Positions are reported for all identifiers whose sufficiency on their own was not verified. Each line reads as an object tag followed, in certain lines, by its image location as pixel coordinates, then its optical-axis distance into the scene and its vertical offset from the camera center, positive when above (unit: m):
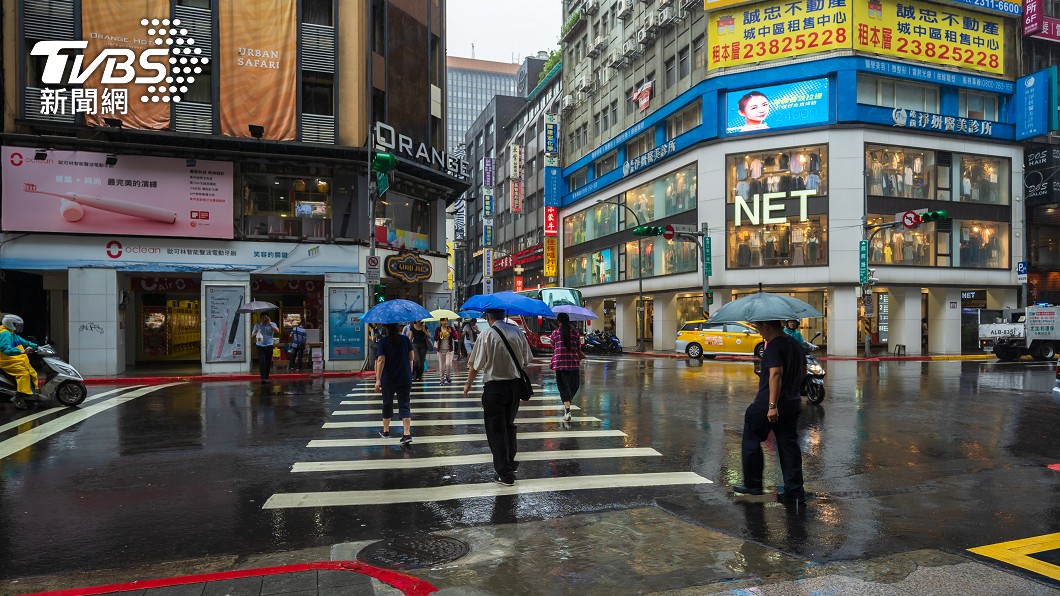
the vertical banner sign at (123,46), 20.67 +8.76
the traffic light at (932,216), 23.47 +3.34
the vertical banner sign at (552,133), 54.16 +15.09
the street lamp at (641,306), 35.62 -0.07
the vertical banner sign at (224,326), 20.95 -0.69
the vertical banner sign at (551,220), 54.66 +7.52
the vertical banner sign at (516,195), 64.12 +11.39
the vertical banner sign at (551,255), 55.31 +4.50
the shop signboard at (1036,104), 31.62 +10.35
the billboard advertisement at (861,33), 30.66 +13.89
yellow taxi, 26.48 -1.53
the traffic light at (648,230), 28.67 +3.46
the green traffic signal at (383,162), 18.70 +4.41
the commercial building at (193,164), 20.30 +4.95
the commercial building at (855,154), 30.72 +7.83
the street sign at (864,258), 29.61 +2.24
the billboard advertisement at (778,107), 31.11 +10.16
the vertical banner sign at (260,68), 21.78 +8.46
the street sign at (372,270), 20.88 +1.21
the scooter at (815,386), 12.51 -1.65
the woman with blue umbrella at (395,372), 9.15 -0.98
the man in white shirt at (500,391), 6.82 -0.95
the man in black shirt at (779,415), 6.00 -1.07
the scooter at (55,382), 12.23 -1.51
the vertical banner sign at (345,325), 22.05 -0.68
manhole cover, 4.49 -1.86
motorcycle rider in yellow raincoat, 11.65 -0.98
